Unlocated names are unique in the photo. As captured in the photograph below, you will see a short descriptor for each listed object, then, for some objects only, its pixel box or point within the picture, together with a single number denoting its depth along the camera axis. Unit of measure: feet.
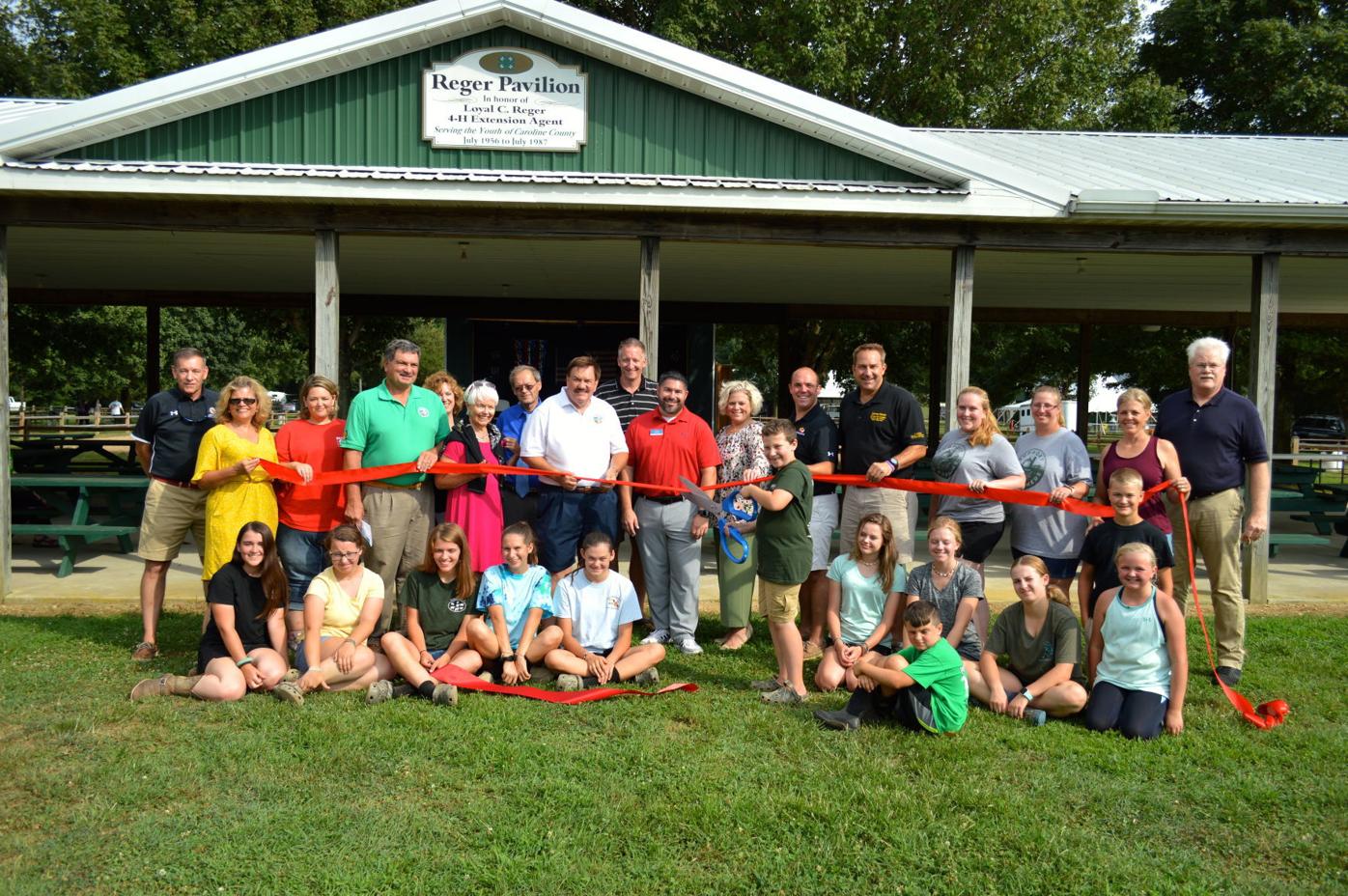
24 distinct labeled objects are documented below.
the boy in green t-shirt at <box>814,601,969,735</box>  14.57
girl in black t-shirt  16.08
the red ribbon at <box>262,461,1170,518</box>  17.16
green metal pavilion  22.54
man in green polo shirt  17.90
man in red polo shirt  19.21
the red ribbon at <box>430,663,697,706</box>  16.01
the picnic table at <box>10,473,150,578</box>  26.32
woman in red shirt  18.08
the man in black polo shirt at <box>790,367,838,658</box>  18.99
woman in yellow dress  17.72
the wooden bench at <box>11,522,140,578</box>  26.08
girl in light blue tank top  14.96
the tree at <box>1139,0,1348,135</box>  71.20
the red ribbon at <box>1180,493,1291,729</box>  15.39
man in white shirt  18.83
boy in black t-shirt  16.16
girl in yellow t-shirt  16.37
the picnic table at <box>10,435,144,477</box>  36.78
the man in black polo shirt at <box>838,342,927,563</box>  18.42
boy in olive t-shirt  16.42
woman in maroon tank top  16.83
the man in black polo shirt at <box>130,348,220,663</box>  19.06
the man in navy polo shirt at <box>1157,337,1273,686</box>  17.51
